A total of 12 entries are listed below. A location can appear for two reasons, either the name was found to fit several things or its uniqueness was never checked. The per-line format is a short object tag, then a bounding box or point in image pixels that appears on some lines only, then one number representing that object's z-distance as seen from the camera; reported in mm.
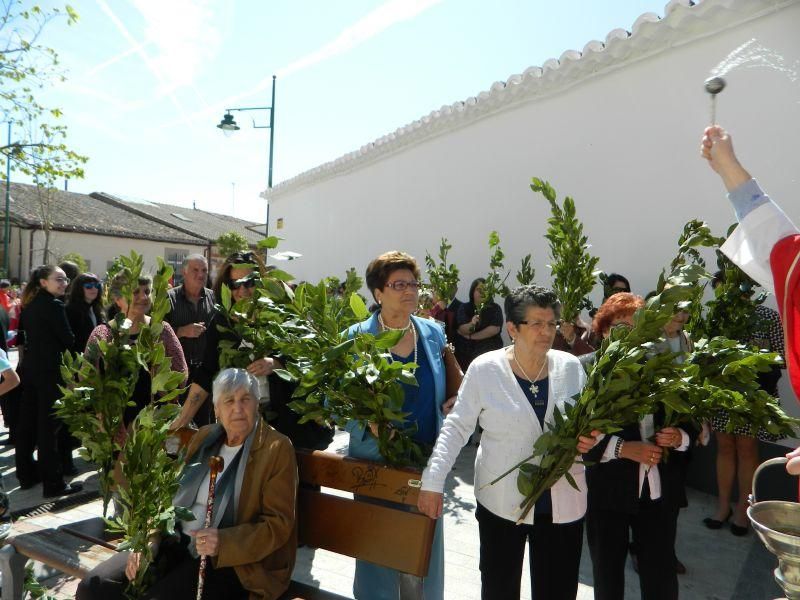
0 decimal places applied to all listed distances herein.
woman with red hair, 2570
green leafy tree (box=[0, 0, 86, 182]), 9227
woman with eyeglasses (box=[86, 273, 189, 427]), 3354
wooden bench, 2430
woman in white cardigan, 2355
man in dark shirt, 4727
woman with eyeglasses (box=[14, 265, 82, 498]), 4797
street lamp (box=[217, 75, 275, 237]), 12570
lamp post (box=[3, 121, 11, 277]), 20848
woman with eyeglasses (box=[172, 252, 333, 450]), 3279
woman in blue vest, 2771
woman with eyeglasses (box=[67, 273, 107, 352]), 5461
